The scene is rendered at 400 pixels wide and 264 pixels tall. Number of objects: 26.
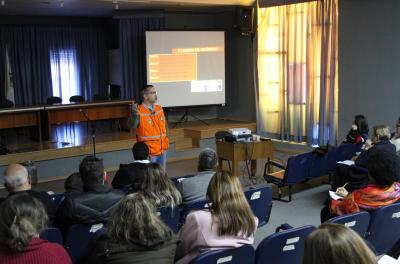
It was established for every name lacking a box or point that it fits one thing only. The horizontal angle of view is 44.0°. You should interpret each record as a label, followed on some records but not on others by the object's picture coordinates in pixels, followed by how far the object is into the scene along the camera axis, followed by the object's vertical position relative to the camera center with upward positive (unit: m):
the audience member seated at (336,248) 1.62 -0.56
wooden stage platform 8.02 -1.00
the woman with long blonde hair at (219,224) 2.79 -0.80
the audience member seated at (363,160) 5.23 -0.87
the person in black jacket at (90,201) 3.31 -0.78
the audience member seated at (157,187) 3.55 -0.74
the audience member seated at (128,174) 4.37 -0.80
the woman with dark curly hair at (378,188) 3.48 -0.80
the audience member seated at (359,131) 6.74 -0.71
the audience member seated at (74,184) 4.03 -0.80
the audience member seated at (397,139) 5.81 -0.73
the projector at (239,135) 7.21 -0.79
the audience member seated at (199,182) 4.08 -0.82
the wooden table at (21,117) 8.66 -0.55
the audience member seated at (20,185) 3.47 -0.69
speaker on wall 10.05 +1.29
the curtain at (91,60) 11.93 +0.60
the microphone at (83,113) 9.43 -0.53
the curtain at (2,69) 10.88 +0.39
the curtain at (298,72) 8.90 +0.16
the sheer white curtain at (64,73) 11.76 +0.29
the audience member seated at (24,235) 2.23 -0.67
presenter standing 6.00 -0.50
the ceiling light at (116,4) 8.94 +1.49
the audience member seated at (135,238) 2.35 -0.74
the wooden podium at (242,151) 7.22 -1.02
